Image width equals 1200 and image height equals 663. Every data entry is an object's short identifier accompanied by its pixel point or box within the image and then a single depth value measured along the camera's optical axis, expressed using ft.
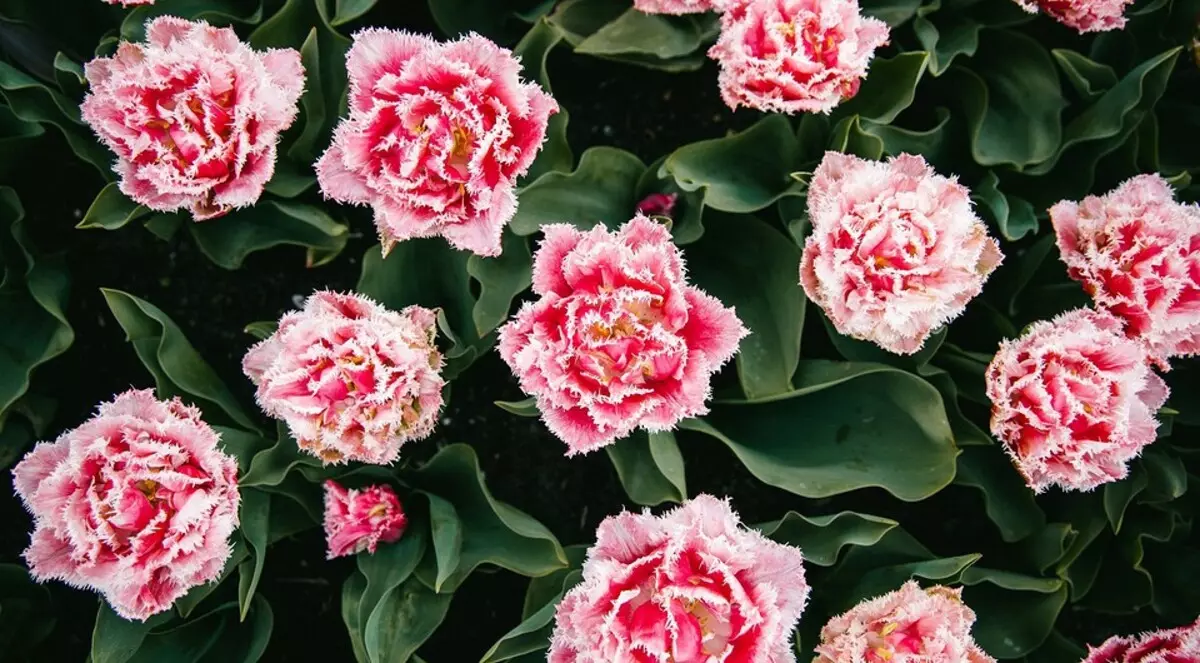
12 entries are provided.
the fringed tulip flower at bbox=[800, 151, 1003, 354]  2.23
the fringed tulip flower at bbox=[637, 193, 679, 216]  2.49
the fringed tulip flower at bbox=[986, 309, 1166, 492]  2.30
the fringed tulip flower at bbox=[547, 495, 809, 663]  2.10
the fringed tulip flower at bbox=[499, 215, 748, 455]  2.17
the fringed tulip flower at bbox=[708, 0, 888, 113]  2.30
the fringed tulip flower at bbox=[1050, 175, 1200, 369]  2.34
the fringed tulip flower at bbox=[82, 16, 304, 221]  2.29
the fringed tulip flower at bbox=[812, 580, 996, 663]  2.27
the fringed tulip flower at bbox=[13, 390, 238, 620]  2.23
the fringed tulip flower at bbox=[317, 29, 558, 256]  2.22
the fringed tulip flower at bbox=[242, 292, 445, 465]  2.24
